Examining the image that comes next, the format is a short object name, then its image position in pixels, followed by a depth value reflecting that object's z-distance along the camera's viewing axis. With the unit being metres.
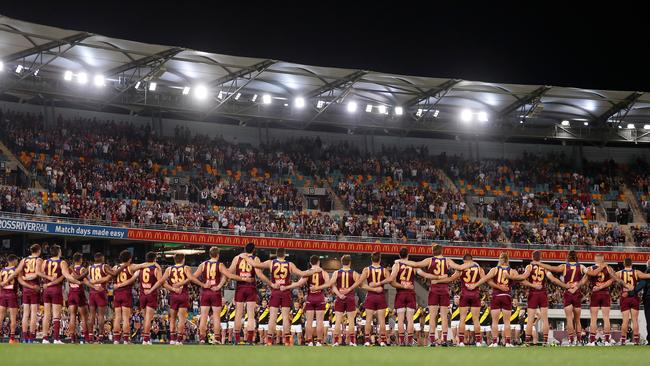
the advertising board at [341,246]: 42.75
